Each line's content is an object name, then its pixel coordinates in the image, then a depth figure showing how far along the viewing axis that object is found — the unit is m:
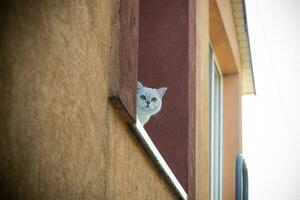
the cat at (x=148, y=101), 3.87
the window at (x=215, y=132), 5.62
